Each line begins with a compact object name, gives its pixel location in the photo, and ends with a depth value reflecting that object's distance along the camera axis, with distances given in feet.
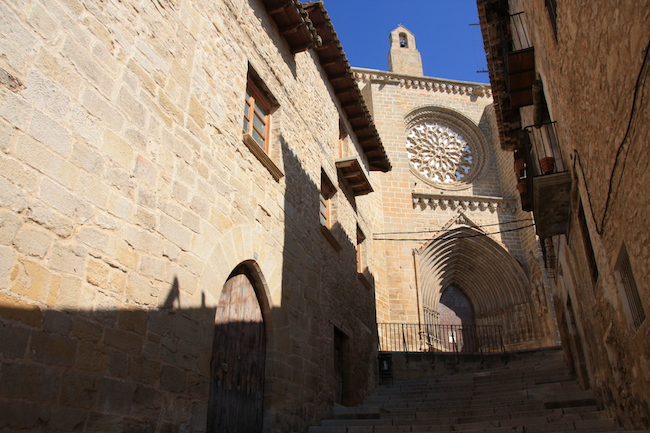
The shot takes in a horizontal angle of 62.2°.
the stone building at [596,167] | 12.61
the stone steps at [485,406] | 23.04
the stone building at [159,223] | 11.94
